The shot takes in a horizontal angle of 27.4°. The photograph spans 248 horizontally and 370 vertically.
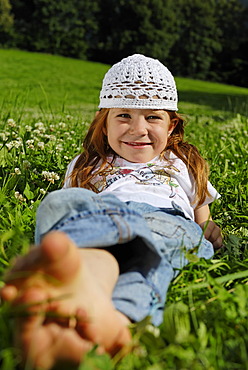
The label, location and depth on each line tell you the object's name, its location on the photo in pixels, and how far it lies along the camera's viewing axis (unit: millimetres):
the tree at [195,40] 57750
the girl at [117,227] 1283
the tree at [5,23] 48375
